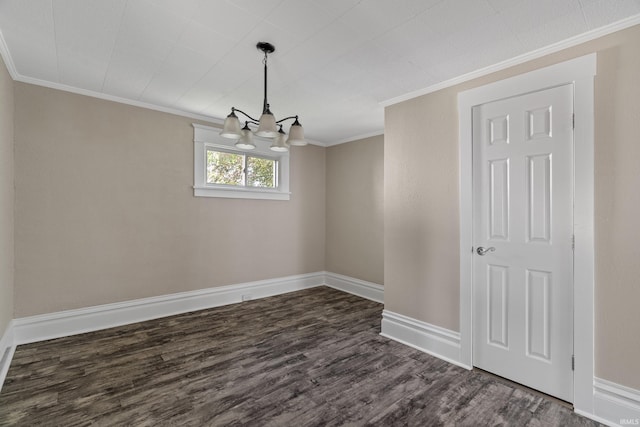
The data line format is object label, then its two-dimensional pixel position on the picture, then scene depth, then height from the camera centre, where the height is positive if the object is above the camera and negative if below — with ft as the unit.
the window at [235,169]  12.76 +2.12
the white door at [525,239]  6.78 -0.70
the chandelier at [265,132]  7.03 +2.10
